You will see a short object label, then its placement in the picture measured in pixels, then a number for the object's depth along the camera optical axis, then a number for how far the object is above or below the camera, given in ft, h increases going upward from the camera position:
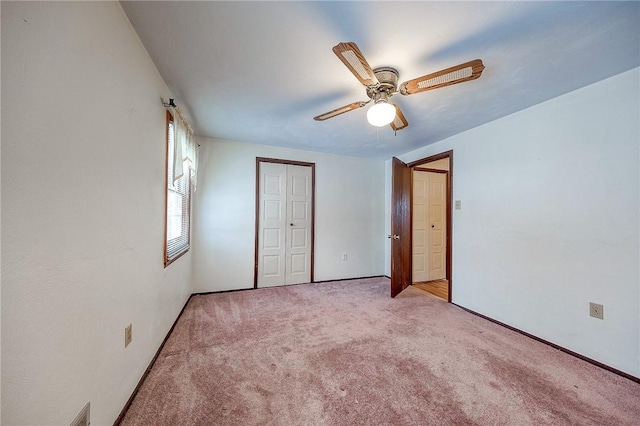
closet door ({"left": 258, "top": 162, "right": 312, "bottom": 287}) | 12.42 -0.49
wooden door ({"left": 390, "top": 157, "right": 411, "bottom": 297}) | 10.97 -0.54
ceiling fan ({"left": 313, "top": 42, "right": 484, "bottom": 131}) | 4.29 +2.83
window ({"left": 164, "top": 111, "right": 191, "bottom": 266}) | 7.12 +0.16
